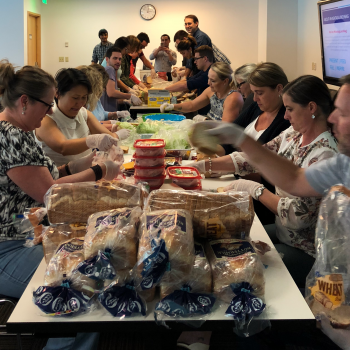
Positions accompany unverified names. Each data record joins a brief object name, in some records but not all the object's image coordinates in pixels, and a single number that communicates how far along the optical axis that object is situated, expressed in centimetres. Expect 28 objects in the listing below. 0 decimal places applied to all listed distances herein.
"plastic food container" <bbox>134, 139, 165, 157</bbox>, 184
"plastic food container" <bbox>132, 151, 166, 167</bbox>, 187
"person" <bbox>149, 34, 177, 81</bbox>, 789
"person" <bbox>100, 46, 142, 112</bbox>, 512
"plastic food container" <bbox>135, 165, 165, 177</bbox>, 188
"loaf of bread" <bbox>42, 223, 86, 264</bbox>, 126
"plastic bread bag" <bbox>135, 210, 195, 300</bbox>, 99
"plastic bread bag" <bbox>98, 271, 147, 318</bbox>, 104
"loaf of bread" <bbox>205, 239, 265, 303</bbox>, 106
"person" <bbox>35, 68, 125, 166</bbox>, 246
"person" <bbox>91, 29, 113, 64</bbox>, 840
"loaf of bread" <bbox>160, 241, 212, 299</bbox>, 106
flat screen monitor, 432
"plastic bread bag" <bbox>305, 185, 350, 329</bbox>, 107
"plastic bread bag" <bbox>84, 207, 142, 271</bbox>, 106
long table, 102
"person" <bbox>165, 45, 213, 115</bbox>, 473
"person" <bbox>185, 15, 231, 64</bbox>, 580
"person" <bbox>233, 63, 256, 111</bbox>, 348
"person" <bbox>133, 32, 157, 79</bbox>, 846
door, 991
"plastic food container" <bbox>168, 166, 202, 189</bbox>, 189
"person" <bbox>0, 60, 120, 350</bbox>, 153
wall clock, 1009
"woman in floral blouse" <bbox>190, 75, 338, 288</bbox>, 172
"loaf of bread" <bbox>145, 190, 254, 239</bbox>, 123
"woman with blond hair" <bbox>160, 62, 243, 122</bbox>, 364
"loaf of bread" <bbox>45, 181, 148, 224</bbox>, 131
